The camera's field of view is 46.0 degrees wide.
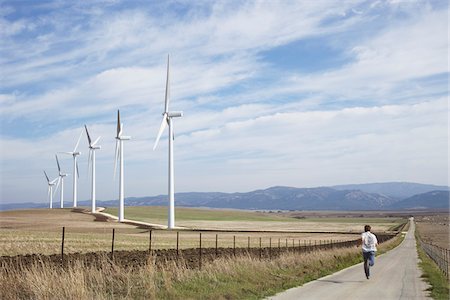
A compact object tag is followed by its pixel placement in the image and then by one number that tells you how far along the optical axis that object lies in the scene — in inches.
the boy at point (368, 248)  871.7
